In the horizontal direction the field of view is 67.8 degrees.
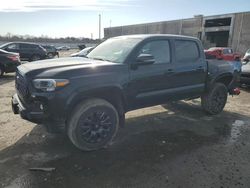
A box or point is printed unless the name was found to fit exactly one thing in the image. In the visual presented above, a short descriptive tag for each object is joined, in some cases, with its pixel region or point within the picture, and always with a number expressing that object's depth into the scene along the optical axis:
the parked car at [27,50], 13.51
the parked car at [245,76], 7.49
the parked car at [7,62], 8.54
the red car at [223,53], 13.42
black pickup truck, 2.78
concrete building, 24.99
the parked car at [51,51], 20.15
